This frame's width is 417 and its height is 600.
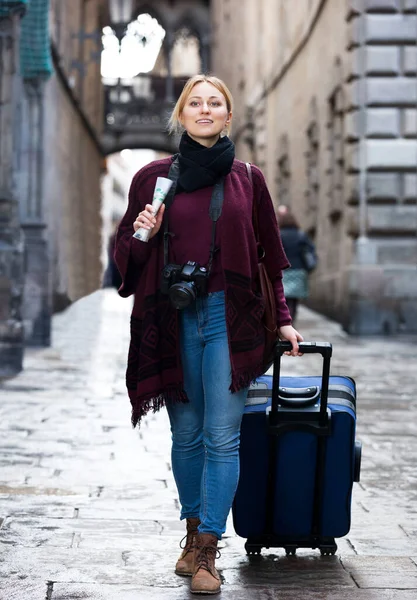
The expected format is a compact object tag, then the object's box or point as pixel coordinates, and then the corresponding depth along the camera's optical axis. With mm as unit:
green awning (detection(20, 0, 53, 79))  13984
